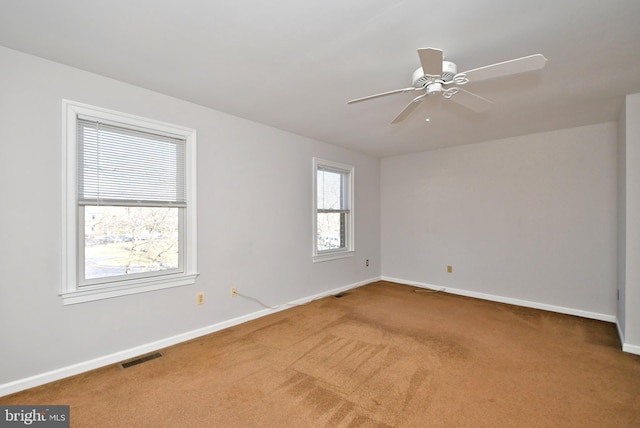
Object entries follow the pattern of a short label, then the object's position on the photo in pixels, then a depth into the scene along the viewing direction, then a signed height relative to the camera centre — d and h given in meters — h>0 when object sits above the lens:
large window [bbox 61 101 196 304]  2.32 +0.09
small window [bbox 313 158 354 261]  4.47 +0.07
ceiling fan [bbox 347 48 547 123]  1.63 +0.87
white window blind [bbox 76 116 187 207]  2.40 +0.44
